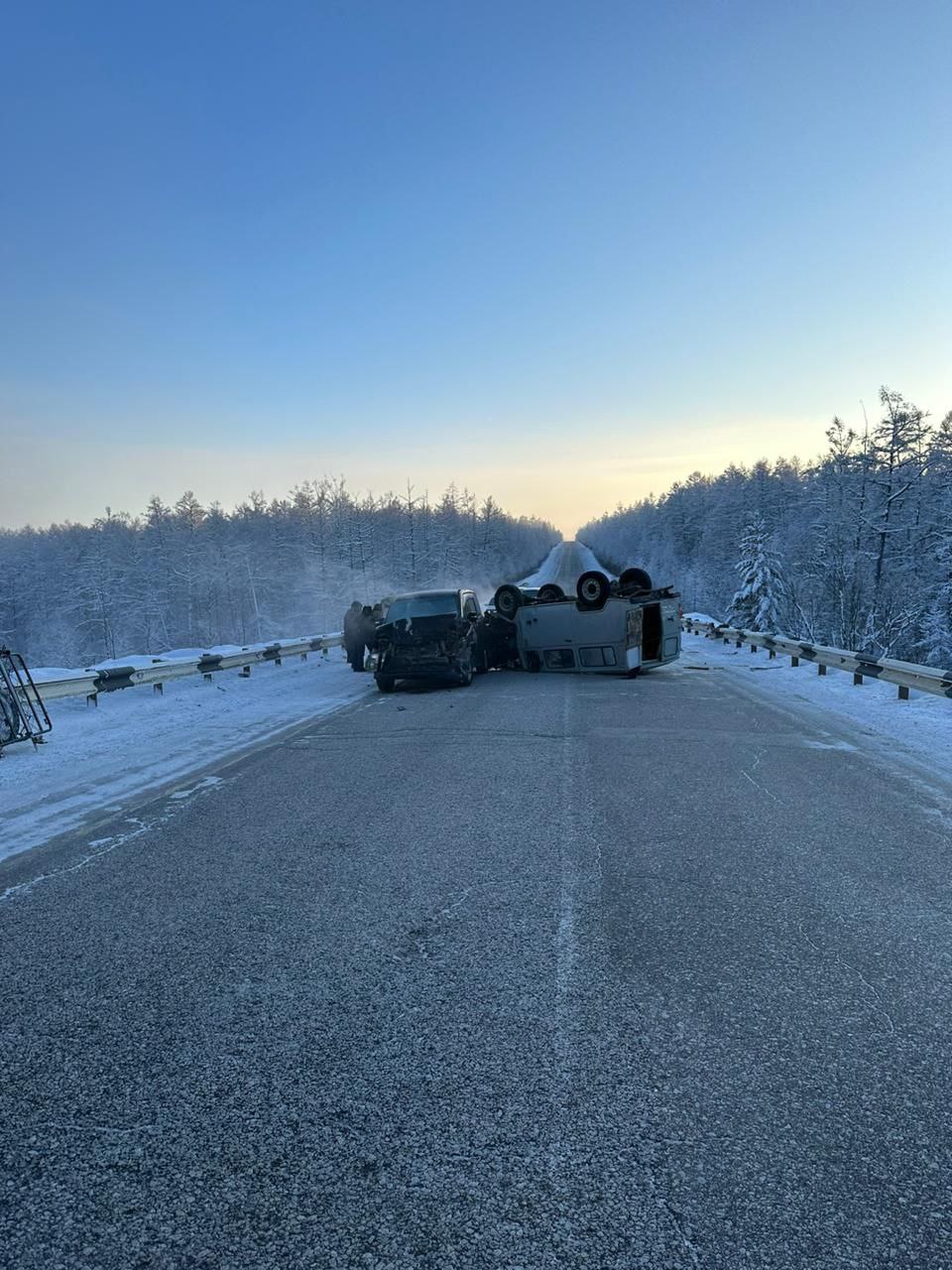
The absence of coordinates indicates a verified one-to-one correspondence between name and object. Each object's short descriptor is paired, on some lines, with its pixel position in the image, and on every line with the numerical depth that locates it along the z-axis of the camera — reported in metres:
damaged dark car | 12.35
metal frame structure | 8.30
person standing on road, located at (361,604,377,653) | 15.03
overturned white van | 13.45
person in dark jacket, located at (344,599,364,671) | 15.45
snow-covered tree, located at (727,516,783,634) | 40.03
